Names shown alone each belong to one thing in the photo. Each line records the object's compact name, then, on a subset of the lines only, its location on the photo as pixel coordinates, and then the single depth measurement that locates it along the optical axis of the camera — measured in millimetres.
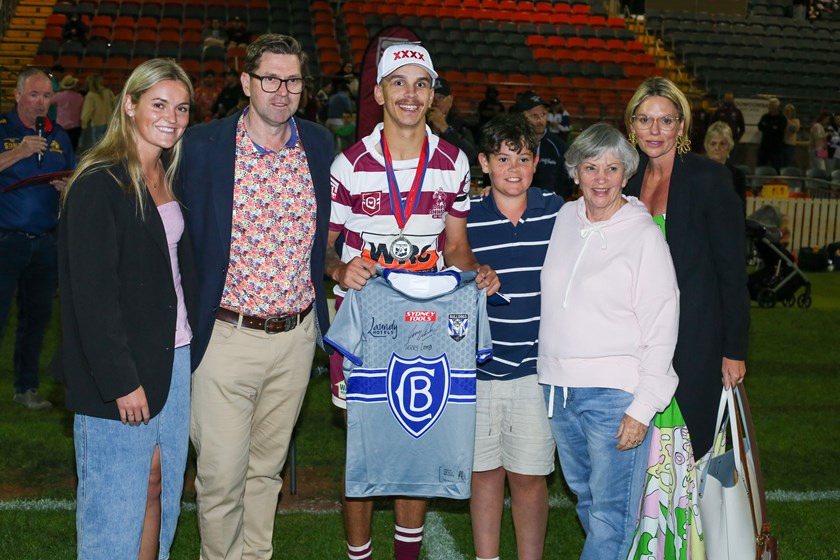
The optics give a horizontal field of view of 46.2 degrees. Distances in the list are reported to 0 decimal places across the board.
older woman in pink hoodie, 3467
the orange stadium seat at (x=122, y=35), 21469
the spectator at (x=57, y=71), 16516
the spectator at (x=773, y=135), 20141
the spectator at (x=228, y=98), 14609
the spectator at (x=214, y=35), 19883
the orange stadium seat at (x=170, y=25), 22359
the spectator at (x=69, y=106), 15492
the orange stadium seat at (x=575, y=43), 25203
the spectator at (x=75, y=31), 20969
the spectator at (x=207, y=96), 14391
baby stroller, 11727
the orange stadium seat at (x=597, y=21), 27006
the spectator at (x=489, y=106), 17422
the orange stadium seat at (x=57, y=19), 22094
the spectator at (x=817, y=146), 20953
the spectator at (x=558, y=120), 17644
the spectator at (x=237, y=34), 20844
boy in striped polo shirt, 3842
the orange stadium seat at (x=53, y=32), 21400
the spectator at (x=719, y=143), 8008
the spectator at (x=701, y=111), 16680
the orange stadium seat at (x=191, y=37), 21688
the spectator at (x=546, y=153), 7738
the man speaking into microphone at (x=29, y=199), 6148
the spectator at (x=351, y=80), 17234
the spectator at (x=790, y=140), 20453
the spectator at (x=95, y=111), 15664
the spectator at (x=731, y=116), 18781
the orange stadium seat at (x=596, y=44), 25359
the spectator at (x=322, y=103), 16734
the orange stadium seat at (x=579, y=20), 26734
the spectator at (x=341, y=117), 15102
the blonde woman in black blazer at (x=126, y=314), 3037
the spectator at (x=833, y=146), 20928
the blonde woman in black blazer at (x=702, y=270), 3754
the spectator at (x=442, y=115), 7836
